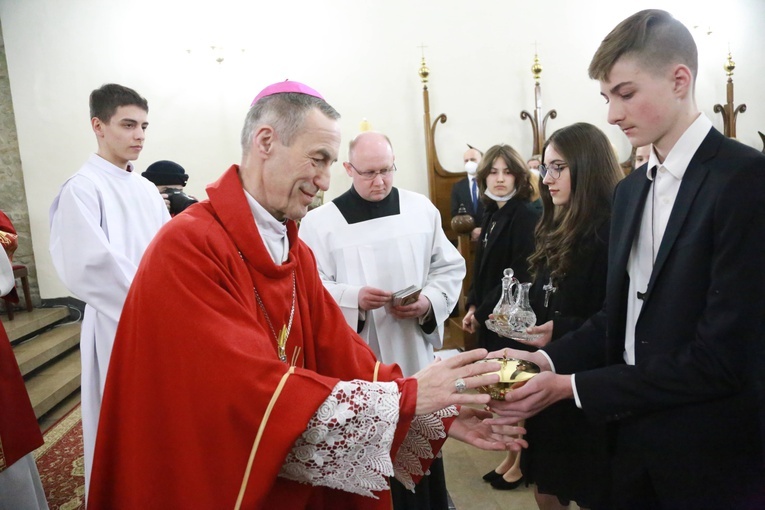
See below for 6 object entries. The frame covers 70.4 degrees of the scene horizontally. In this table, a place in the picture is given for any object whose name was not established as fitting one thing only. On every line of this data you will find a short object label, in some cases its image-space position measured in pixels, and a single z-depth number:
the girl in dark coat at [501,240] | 3.24
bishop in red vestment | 1.25
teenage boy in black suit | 1.30
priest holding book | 2.86
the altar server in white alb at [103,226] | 2.68
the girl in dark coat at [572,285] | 2.12
